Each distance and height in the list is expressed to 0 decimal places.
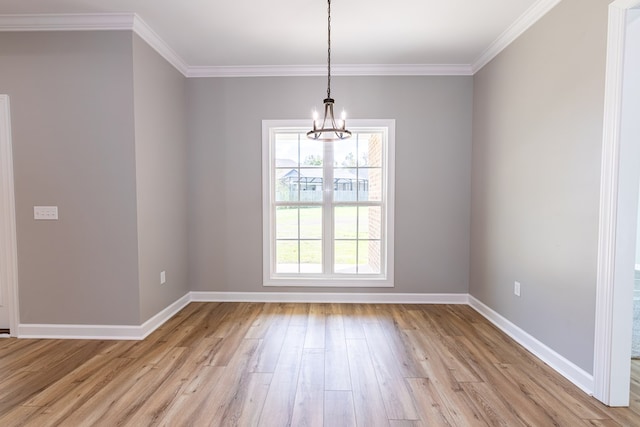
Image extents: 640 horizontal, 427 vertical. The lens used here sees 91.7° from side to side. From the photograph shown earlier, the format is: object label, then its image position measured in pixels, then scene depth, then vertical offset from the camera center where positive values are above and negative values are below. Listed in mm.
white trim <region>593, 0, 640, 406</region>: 1907 -208
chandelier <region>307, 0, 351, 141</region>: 2326 +549
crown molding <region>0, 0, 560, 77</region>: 2746 +1578
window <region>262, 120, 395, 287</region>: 3965 -134
